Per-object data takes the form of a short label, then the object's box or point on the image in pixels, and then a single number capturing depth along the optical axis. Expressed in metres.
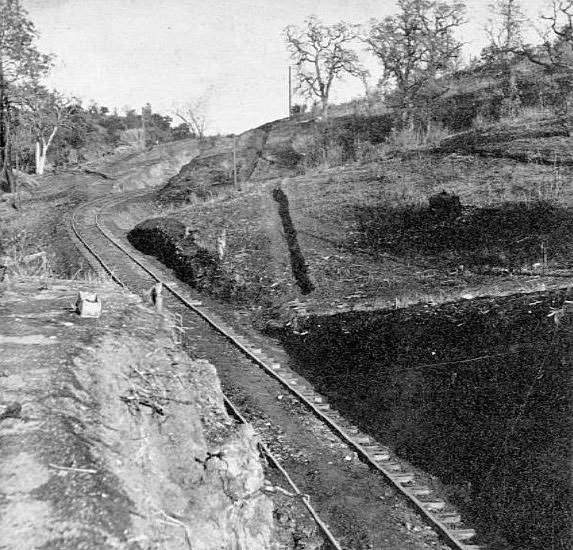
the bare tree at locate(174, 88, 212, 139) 71.33
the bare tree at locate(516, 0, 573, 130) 25.37
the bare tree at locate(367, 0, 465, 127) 35.31
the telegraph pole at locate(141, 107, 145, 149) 68.28
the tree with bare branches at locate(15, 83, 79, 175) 35.53
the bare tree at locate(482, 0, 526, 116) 29.92
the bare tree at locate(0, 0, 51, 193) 30.58
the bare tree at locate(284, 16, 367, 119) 48.50
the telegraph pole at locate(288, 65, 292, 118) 61.75
